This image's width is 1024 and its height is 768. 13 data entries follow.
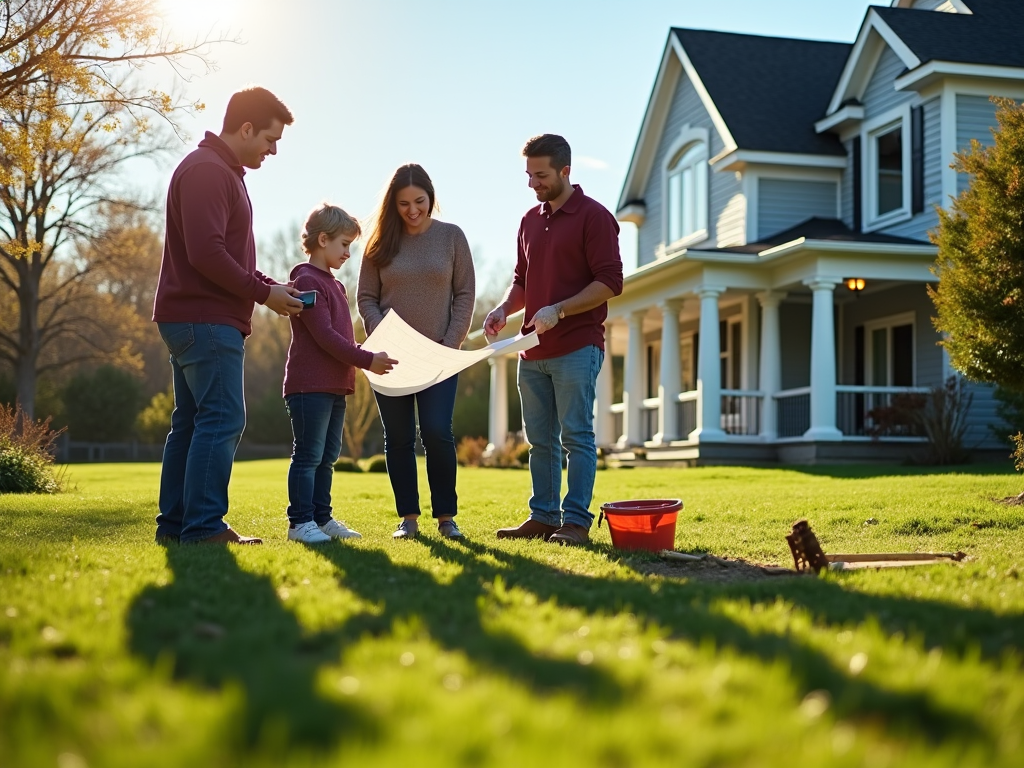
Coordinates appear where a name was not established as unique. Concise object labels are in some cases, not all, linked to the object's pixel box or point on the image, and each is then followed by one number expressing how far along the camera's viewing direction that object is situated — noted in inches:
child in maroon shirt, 234.5
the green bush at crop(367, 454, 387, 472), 879.1
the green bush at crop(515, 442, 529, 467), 924.6
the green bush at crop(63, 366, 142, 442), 1525.6
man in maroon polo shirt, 241.4
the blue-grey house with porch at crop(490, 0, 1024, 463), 673.6
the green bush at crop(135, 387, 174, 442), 1473.9
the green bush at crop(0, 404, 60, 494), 468.1
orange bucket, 226.2
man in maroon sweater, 211.8
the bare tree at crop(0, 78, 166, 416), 1135.6
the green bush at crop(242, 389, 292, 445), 1643.7
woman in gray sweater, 244.7
